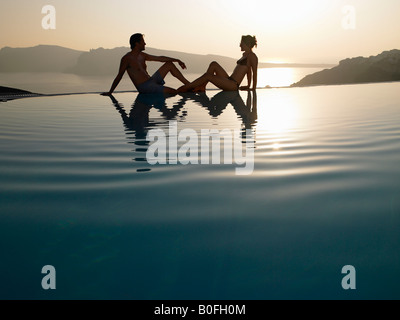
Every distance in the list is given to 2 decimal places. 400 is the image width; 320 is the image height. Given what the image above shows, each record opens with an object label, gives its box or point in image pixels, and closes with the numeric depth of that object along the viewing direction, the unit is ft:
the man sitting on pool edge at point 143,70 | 31.89
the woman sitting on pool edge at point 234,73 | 35.55
